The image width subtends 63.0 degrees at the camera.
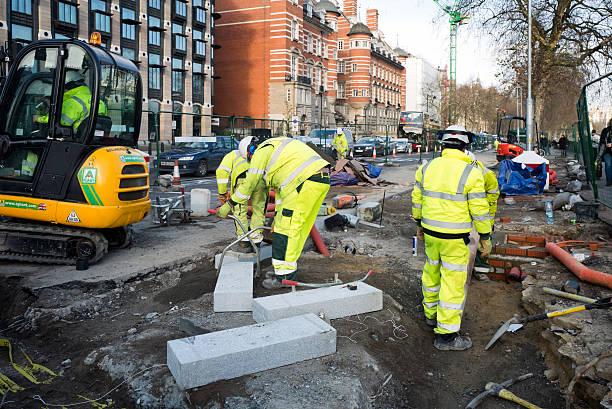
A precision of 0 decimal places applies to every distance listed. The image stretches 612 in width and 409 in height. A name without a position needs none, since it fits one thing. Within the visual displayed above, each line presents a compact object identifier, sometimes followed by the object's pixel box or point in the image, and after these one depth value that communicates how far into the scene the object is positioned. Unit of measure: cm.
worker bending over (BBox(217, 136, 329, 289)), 542
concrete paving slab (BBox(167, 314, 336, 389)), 332
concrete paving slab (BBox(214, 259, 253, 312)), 477
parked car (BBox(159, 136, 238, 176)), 1833
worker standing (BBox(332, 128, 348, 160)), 1923
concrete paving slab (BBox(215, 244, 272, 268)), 618
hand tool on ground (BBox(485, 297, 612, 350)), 443
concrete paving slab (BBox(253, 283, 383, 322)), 434
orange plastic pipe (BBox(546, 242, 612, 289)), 551
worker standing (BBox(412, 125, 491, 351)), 441
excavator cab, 635
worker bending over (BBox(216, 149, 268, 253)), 705
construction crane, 2505
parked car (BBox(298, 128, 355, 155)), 2794
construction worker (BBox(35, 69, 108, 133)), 638
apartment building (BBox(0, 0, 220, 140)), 3366
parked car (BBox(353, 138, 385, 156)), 3219
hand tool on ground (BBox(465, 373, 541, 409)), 362
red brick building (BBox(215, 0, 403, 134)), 5378
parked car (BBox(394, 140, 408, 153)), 3769
